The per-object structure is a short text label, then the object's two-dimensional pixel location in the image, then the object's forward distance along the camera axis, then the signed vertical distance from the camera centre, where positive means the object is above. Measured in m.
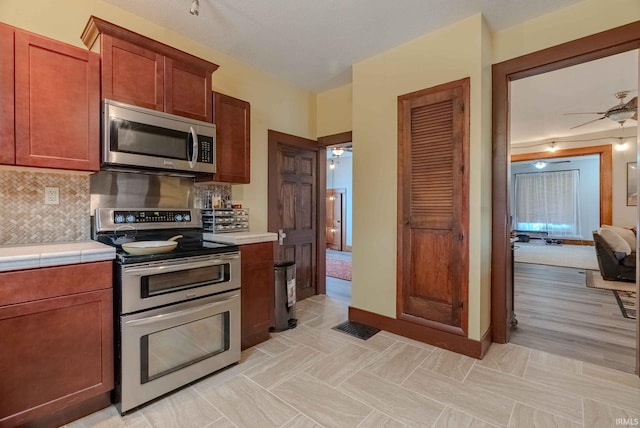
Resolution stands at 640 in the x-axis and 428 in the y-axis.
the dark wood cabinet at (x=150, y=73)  2.01 +1.05
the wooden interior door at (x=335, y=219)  9.10 -0.22
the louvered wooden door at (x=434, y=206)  2.58 +0.05
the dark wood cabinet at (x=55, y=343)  1.51 -0.71
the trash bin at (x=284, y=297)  3.04 -0.88
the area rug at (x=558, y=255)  6.63 -1.13
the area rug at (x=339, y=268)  5.54 -1.16
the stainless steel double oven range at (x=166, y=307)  1.79 -0.64
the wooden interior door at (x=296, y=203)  3.71 +0.12
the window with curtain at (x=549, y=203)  9.88 +0.31
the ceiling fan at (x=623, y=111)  3.92 +1.40
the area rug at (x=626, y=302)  3.46 -1.19
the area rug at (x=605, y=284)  4.55 -1.17
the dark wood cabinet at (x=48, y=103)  1.69 +0.67
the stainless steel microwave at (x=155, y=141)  2.00 +0.53
